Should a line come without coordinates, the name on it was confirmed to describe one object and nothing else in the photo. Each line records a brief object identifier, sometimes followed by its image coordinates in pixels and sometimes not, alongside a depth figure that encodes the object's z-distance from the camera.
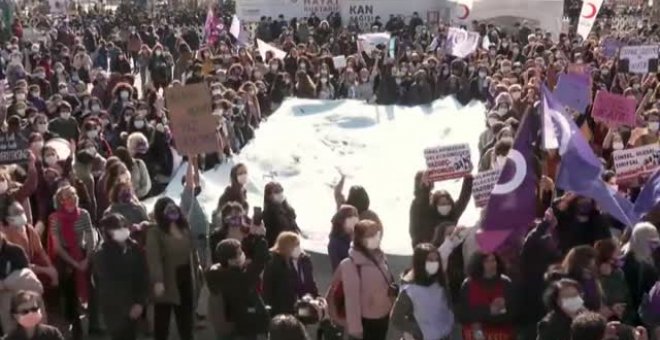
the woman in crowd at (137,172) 9.79
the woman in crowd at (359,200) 8.28
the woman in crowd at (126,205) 8.15
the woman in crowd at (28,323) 5.68
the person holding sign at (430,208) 8.08
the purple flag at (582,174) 7.76
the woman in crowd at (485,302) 6.72
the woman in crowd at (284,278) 7.18
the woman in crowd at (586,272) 6.52
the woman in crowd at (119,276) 7.27
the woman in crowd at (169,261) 7.63
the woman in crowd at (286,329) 5.38
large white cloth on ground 11.01
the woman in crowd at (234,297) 6.86
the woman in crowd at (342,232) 7.77
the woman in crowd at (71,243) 8.03
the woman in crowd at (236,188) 8.72
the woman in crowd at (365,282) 7.06
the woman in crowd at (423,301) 6.74
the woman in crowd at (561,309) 6.04
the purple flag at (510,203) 7.23
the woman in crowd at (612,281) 6.95
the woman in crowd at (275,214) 8.56
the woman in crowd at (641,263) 7.20
